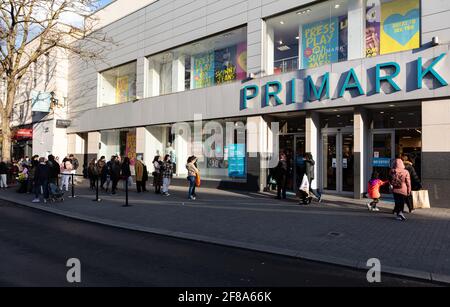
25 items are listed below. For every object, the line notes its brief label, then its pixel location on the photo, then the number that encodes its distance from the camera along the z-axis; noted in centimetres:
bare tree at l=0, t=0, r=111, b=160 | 1773
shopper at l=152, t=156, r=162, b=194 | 1558
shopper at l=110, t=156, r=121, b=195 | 1557
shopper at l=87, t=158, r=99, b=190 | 1634
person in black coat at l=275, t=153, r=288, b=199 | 1315
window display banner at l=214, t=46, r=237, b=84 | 1762
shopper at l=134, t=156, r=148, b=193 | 1602
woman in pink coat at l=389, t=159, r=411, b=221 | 900
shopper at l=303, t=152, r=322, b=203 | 1192
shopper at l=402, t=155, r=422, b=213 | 1014
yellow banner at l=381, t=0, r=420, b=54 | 1199
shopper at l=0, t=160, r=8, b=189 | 1845
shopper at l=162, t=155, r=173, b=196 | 1480
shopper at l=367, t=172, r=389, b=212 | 1054
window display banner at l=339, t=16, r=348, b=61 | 1370
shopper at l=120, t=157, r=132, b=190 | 1483
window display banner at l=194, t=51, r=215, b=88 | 1870
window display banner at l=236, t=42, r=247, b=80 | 1695
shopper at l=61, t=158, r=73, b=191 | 1609
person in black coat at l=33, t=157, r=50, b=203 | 1267
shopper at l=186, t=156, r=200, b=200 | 1327
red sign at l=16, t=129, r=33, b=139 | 3123
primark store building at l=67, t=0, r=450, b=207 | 1143
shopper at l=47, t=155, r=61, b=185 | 1288
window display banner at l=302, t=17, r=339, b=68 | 1413
